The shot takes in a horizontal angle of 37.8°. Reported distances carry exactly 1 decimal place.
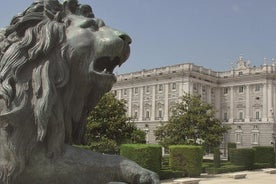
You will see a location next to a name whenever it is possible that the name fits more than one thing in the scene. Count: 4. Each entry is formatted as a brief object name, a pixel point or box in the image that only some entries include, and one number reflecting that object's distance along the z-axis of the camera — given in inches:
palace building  2310.5
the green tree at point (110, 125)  845.2
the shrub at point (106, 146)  770.9
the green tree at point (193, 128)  1194.0
